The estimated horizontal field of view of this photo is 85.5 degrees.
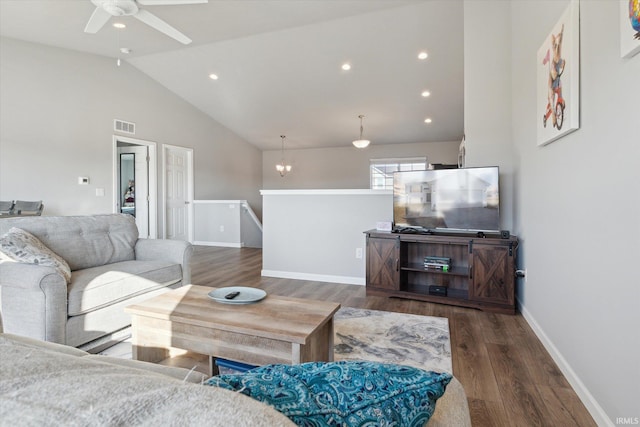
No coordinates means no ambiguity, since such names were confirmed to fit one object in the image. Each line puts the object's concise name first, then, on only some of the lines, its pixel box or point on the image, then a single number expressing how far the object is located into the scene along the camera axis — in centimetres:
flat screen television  338
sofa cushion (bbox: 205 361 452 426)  48
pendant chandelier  959
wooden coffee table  160
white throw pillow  214
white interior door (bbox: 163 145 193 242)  711
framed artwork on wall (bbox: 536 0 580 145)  189
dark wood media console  320
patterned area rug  225
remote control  200
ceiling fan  298
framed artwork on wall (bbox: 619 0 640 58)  128
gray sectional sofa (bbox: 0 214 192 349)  206
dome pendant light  747
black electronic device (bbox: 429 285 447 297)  347
